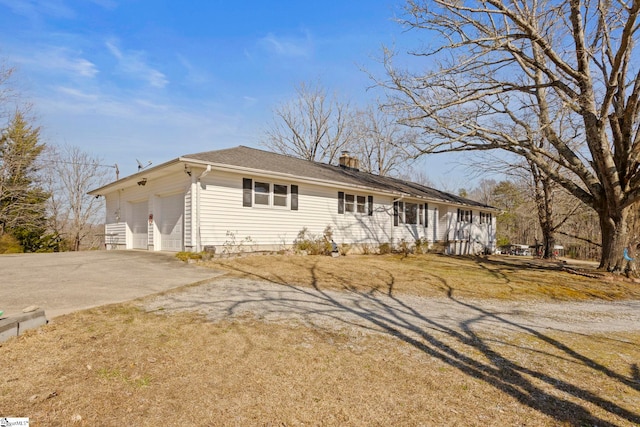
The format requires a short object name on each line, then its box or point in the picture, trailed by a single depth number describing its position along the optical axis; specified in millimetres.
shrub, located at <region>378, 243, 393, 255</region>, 15961
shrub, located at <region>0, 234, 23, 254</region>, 17078
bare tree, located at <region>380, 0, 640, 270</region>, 9477
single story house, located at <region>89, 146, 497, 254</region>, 10859
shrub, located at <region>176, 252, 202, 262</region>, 9852
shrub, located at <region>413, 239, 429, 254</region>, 17381
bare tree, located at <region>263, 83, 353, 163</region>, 29719
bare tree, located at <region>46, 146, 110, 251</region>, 26750
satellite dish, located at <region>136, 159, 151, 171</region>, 15914
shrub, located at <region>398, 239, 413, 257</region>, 15988
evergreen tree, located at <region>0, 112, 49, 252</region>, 19312
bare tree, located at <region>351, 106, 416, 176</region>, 30302
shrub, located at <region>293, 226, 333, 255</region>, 12956
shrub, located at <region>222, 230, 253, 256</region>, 11125
